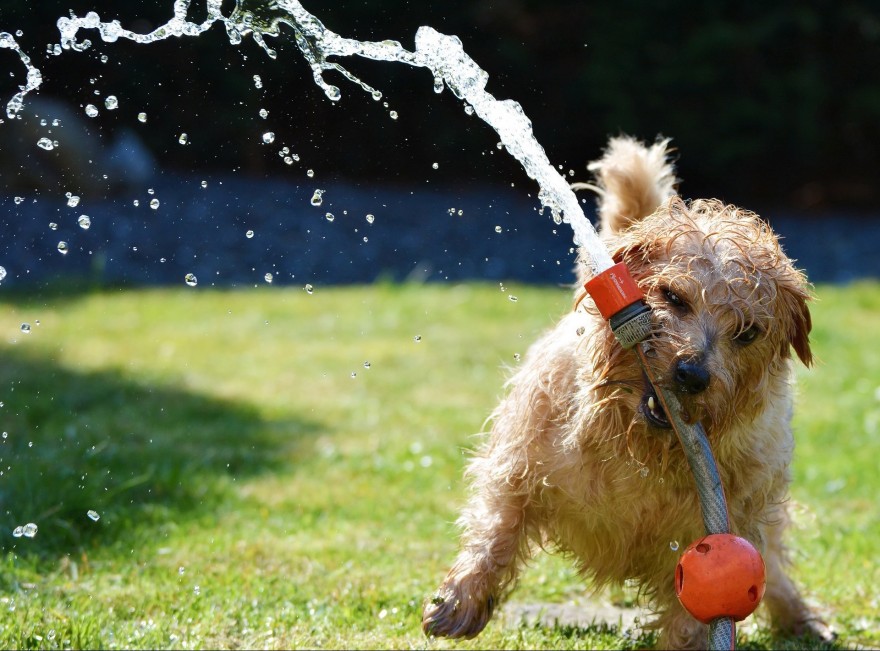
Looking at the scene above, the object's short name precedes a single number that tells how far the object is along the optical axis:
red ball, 5.51
